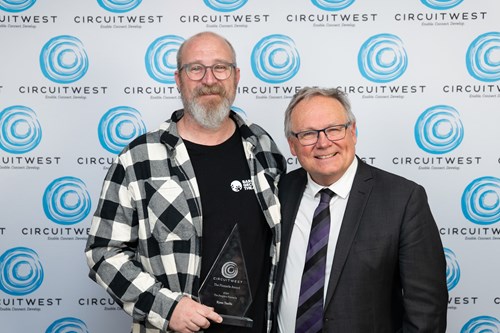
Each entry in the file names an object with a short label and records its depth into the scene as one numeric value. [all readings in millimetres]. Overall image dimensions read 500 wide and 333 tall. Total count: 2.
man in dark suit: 1695
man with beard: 1827
